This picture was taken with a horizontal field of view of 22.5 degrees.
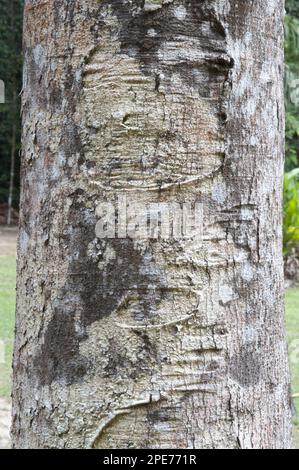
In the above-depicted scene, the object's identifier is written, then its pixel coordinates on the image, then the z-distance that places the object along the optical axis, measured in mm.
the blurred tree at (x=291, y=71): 13906
